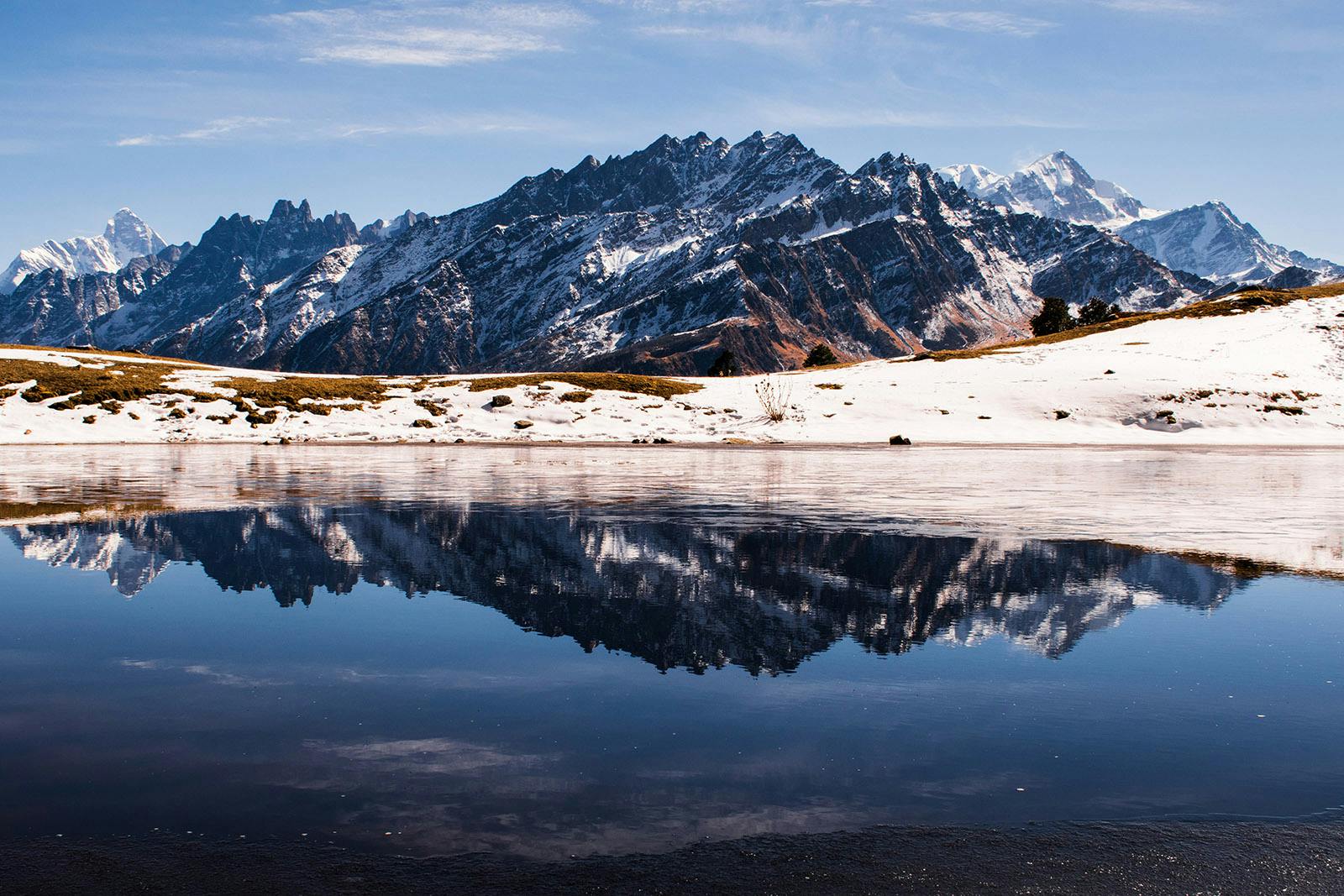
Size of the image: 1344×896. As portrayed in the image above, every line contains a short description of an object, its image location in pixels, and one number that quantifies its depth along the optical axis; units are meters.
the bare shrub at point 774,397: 62.41
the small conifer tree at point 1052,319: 126.81
